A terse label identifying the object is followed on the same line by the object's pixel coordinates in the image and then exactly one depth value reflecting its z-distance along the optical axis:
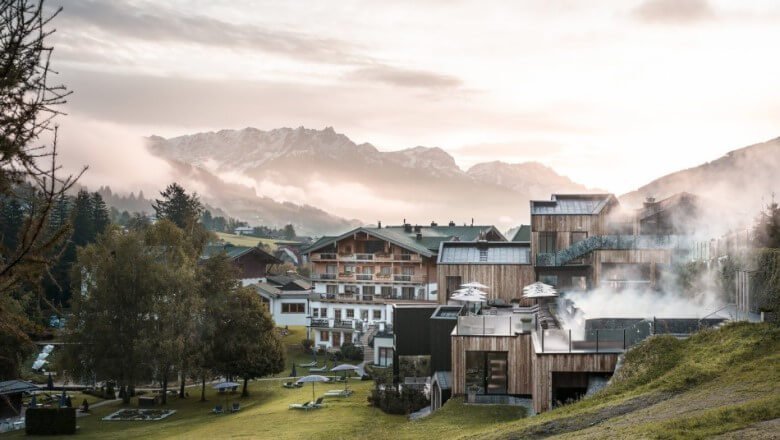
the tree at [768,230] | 32.56
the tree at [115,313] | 50.88
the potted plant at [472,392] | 31.45
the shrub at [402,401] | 40.75
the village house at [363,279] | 74.06
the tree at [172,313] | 50.46
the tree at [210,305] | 53.00
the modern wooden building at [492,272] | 56.50
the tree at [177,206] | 107.38
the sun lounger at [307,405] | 43.01
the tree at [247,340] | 53.34
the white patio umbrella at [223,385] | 49.50
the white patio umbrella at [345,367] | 51.09
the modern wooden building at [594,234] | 50.34
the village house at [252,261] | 97.75
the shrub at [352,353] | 66.44
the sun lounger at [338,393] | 47.28
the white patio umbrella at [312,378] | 46.81
